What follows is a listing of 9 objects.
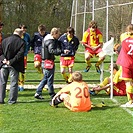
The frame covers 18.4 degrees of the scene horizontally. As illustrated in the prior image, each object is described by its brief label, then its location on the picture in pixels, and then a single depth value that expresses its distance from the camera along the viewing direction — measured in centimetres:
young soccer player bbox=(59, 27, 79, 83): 1313
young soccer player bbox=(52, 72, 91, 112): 913
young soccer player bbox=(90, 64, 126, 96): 1177
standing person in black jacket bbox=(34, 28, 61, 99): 1069
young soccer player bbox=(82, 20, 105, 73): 1345
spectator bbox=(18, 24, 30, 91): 1293
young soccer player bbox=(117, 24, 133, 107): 964
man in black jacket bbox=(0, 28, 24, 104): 1013
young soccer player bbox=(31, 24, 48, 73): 1294
